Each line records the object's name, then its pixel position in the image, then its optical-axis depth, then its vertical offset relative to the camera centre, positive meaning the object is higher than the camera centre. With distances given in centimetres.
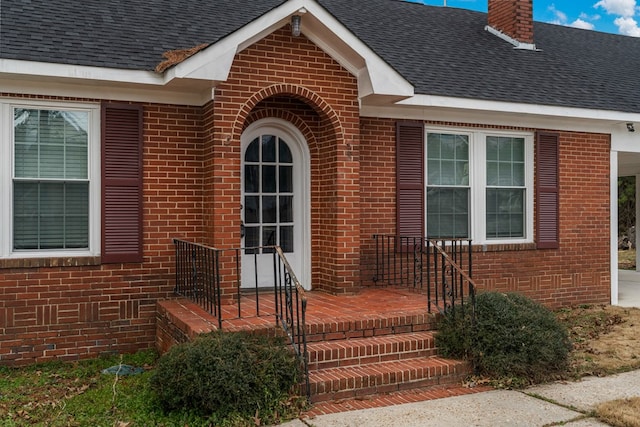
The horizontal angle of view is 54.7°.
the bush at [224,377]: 486 -134
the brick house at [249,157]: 689 +71
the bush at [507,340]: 597 -129
